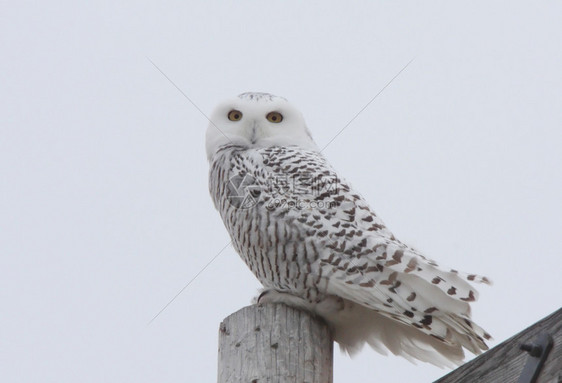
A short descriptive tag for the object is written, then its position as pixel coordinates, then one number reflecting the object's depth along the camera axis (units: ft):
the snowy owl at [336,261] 19.65
